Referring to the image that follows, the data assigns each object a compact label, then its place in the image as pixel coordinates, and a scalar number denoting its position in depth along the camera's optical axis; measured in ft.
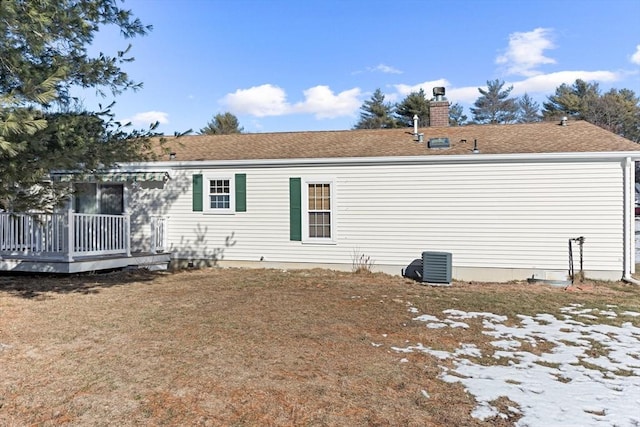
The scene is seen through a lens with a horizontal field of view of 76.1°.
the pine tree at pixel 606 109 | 106.11
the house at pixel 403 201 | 28.48
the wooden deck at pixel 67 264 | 26.37
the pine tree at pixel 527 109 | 120.06
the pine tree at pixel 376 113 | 112.98
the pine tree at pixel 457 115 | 126.14
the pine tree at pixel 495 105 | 122.83
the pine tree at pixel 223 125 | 118.52
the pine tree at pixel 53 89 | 12.75
